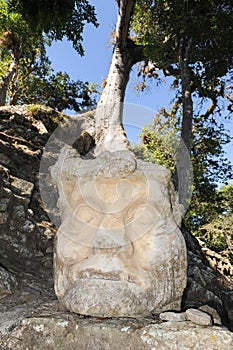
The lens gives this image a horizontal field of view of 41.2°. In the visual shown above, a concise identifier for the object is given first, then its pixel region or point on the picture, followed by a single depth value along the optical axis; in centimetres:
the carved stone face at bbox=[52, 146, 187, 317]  196
